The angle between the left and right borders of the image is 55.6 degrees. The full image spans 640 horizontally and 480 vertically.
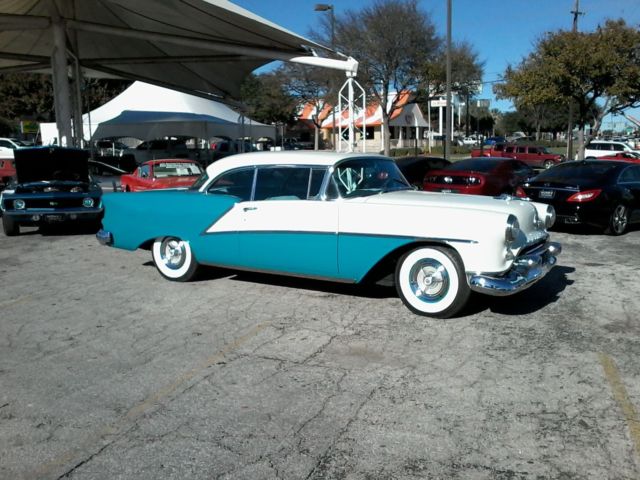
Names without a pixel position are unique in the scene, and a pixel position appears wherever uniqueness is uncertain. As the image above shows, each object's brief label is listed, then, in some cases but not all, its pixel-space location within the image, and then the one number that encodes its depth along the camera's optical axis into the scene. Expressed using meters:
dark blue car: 11.51
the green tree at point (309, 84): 42.36
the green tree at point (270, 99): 47.41
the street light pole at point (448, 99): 22.66
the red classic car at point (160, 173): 14.83
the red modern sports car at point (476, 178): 13.45
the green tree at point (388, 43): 32.91
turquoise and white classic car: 5.67
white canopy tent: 30.23
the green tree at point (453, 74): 33.69
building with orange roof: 48.42
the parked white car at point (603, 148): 31.77
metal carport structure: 17.00
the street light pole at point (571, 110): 29.80
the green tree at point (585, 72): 25.25
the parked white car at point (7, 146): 29.20
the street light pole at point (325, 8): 27.12
